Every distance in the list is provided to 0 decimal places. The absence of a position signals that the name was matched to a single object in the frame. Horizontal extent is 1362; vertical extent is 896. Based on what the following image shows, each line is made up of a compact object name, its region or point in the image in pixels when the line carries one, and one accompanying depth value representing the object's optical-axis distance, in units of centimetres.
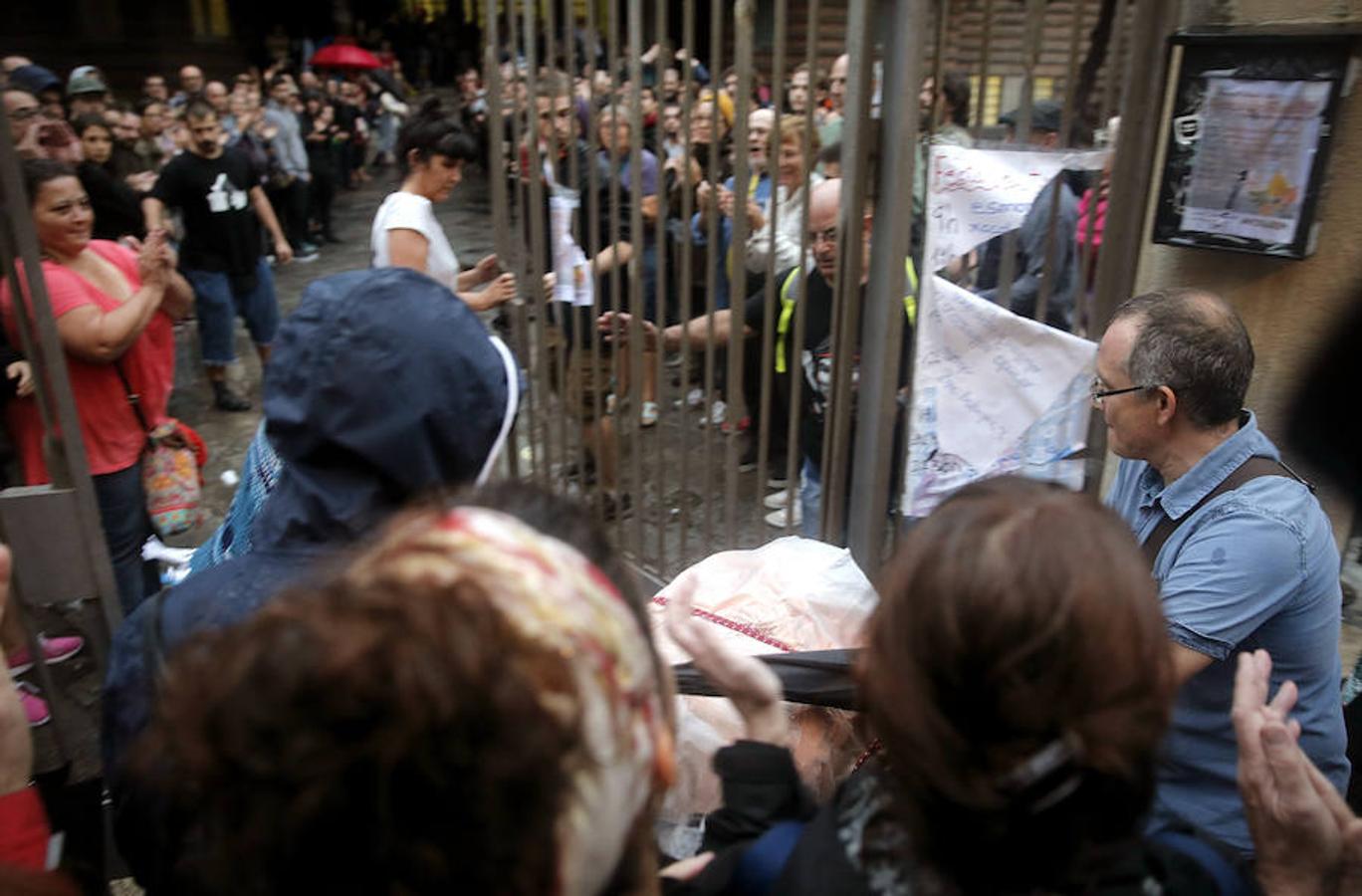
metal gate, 213
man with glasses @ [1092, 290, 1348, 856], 164
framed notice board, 215
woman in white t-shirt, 355
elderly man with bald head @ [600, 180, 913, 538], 286
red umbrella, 1708
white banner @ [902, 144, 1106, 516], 215
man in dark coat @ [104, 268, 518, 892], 130
